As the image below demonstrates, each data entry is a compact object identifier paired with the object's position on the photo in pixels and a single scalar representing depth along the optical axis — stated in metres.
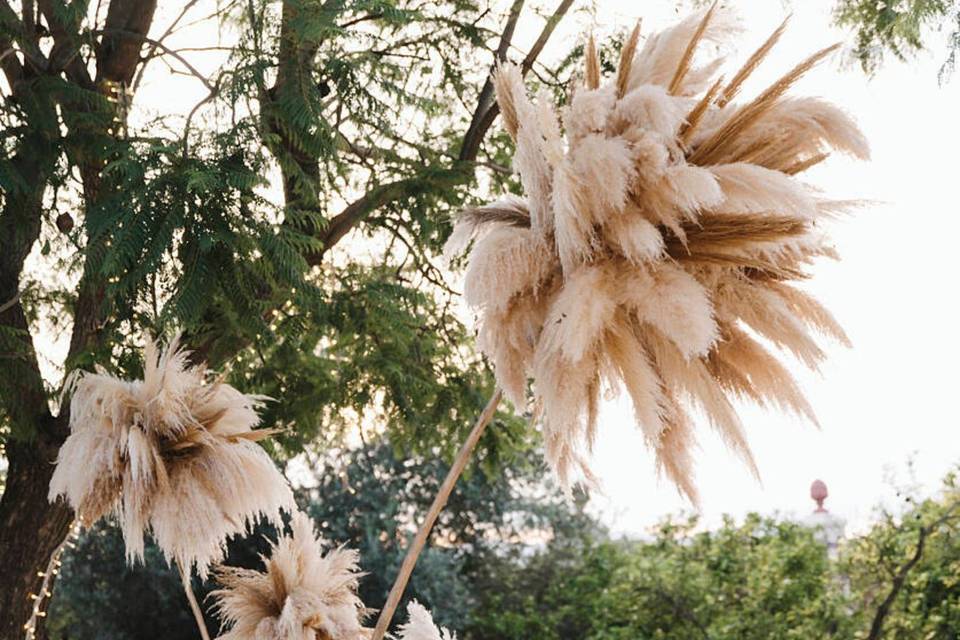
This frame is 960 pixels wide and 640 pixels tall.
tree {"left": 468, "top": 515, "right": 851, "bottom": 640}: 9.90
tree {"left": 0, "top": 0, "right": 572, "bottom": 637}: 4.33
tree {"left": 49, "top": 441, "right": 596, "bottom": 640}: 11.12
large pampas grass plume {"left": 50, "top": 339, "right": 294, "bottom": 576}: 3.17
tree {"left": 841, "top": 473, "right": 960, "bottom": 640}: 9.20
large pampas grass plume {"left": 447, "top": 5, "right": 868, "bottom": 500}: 2.26
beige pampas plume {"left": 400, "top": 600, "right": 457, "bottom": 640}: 2.87
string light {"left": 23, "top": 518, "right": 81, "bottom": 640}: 4.07
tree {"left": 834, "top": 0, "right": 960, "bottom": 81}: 5.54
